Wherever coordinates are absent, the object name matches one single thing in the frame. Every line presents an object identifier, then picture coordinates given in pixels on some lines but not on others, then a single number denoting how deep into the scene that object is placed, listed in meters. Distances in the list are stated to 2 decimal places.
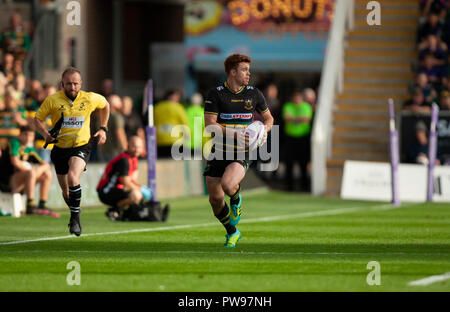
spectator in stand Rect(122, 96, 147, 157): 21.72
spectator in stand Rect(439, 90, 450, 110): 23.05
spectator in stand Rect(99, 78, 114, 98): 23.37
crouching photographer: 16.47
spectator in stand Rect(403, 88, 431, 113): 22.84
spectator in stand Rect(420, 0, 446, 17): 25.84
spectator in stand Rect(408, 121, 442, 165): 21.70
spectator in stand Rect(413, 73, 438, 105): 23.58
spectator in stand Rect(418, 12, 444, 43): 25.39
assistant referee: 13.34
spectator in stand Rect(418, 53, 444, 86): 24.56
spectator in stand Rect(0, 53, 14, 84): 23.19
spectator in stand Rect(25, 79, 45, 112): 20.27
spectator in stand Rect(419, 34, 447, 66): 24.78
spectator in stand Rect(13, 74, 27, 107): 20.20
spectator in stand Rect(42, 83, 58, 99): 19.78
